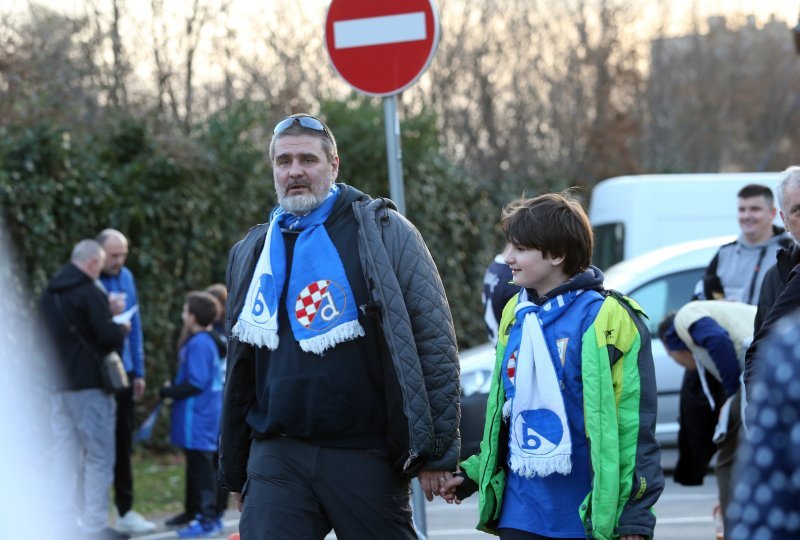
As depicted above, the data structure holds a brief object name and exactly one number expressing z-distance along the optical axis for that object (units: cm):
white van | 1498
